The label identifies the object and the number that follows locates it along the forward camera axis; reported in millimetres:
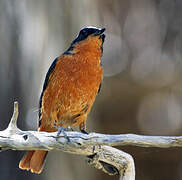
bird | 9070
